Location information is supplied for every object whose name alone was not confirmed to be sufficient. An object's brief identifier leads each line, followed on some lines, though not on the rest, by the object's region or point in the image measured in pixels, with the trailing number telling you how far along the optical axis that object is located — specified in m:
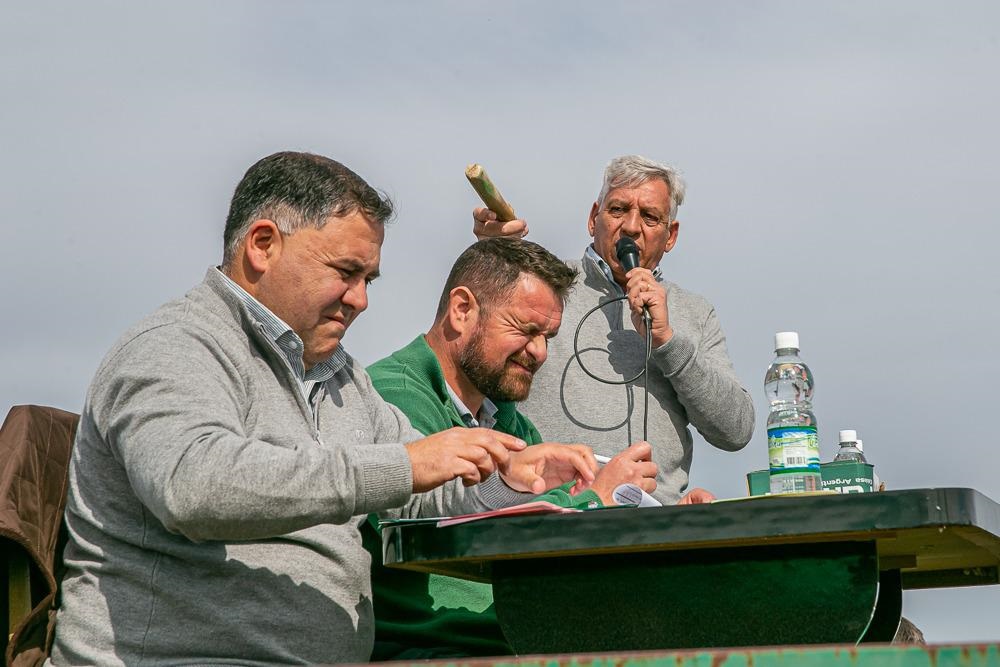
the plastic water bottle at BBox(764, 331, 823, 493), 5.19
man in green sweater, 6.01
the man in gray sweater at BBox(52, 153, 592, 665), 4.16
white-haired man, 8.57
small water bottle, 7.03
